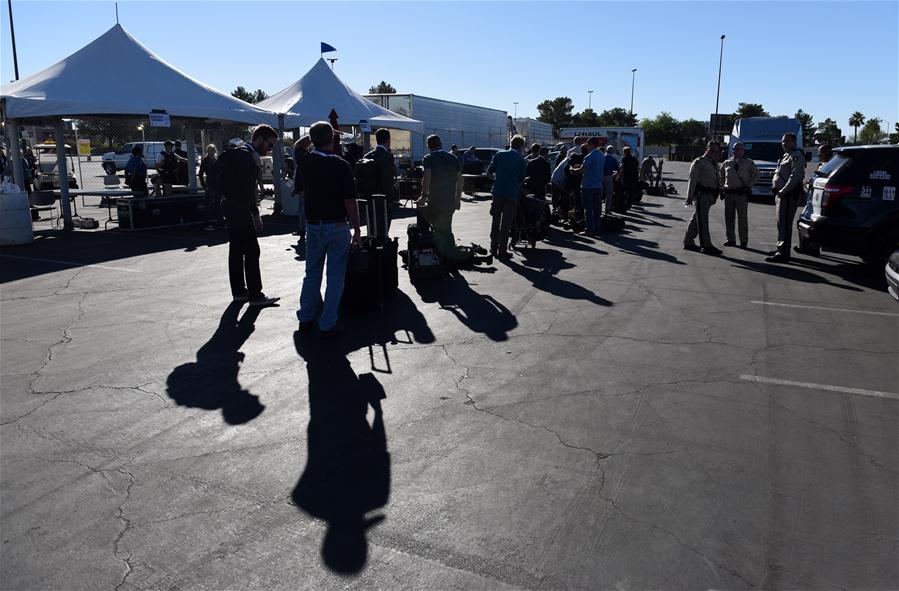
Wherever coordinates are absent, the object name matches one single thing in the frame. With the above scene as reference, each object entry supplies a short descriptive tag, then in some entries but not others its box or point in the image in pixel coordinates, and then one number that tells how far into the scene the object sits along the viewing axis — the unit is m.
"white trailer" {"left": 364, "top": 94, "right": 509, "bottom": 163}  31.64
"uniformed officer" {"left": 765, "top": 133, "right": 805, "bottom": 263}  10.77
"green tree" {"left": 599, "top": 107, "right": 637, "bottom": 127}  96.81
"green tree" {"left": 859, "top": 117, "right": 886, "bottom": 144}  85.69
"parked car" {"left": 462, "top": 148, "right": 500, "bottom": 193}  24.17
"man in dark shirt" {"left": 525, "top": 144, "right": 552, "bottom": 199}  12.81
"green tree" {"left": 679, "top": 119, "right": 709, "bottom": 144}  110.40
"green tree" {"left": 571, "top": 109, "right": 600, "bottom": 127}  96.16
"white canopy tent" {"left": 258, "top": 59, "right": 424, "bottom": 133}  18.58
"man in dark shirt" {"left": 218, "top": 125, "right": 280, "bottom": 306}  7.51
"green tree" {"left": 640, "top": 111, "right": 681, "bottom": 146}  109.50
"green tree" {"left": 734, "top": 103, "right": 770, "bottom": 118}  93.62
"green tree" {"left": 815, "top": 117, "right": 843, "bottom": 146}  93.38
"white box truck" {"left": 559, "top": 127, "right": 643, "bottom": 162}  38.62
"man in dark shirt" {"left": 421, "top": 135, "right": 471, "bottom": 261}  9.28
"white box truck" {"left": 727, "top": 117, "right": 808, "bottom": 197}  23.91
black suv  9.05
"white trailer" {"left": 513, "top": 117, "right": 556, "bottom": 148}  48.28
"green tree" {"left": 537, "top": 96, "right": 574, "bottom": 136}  91.62
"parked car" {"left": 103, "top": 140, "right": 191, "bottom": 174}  33.75
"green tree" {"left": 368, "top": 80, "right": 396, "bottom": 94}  88.74
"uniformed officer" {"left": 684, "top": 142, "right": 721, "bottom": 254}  11.55
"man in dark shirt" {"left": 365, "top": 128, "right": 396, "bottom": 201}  10.16
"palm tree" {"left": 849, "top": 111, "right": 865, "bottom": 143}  108.25
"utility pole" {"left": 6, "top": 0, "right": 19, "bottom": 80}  37.58
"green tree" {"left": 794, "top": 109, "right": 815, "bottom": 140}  100.81
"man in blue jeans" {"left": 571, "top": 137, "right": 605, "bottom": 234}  13.41
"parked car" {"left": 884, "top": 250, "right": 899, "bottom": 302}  6.62
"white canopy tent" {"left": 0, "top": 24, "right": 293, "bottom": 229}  13.23
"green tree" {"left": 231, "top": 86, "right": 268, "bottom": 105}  80.12
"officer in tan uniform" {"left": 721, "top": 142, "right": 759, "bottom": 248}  11.74
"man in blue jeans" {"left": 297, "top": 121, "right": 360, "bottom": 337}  6.23
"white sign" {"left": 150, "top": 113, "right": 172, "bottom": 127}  14.41
